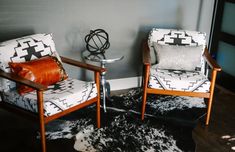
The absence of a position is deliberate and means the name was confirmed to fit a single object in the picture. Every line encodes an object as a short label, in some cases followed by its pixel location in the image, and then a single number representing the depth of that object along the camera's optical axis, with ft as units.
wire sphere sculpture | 9.33
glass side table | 8.80
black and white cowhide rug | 7.55
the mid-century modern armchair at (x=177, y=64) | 8.35
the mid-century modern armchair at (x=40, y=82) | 6.73
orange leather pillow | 7.08
